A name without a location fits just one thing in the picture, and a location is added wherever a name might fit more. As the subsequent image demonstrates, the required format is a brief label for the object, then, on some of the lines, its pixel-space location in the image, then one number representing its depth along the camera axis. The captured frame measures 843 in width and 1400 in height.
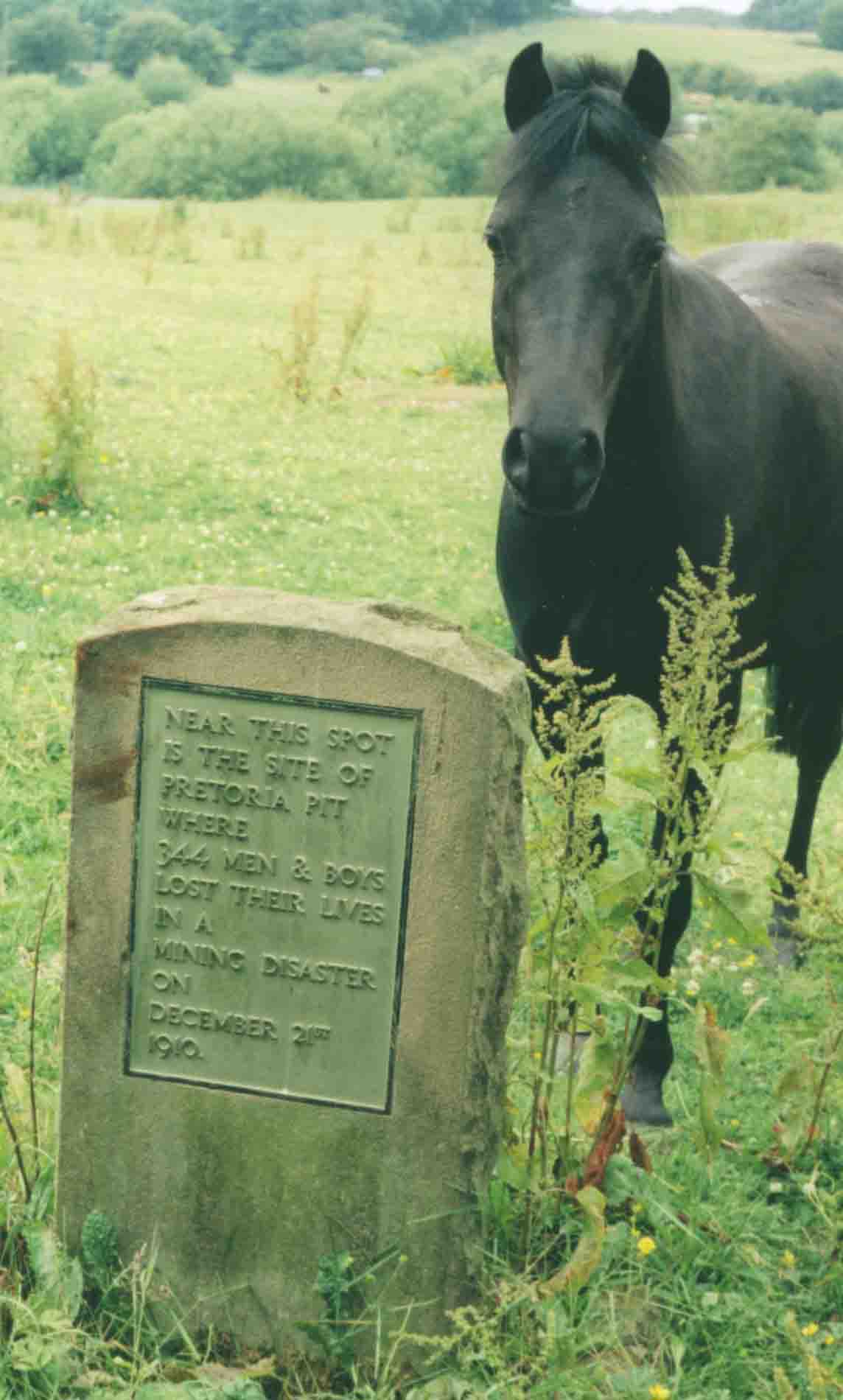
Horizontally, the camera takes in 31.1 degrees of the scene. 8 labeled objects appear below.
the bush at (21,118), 38.69
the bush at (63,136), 40.41
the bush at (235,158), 37.03
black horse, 3.42
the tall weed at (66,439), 8.88
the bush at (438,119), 40.19
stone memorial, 2.78
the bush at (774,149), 32.16
